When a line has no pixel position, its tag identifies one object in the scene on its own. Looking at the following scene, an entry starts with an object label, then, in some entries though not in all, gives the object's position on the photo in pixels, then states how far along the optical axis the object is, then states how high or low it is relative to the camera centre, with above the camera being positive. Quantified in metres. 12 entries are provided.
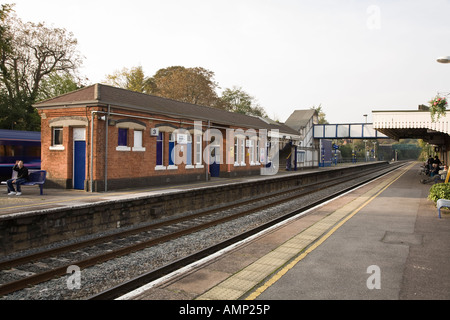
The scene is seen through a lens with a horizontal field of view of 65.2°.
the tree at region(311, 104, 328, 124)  95.95 +12.04
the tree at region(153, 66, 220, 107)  47.16 +9.93
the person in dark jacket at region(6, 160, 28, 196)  14.08 -0.85
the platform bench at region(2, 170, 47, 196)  14.21 -0.82
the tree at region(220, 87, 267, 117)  61.25 +10.43
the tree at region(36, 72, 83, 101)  37.28 +8.09
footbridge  50.75 +4.25
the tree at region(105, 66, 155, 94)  51.16 +11.68
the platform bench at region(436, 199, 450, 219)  10.53 -1.30
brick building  16.12 +0.97
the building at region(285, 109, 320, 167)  45.06 +3.77
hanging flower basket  15.01 +2.37
